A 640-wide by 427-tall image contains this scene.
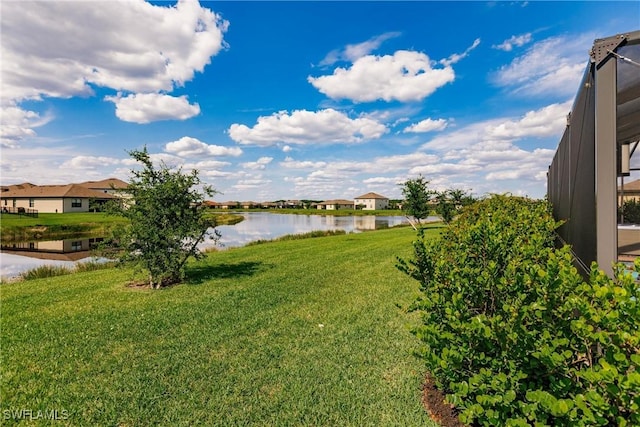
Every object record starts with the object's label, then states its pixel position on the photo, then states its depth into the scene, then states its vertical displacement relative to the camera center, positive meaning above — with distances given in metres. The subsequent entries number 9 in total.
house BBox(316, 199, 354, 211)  136.50 +4.04
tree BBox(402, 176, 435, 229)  25.95 +1.13
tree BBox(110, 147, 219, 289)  8.46 -0.13
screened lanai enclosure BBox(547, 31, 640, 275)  3.16 +0.71
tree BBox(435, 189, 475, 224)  27.16 +0.88
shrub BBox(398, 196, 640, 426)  1.61 -0.77
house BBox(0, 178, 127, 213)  55.26 +3.27
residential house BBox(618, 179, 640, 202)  8.73 +0.54
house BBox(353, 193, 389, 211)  134.62 +4.72
